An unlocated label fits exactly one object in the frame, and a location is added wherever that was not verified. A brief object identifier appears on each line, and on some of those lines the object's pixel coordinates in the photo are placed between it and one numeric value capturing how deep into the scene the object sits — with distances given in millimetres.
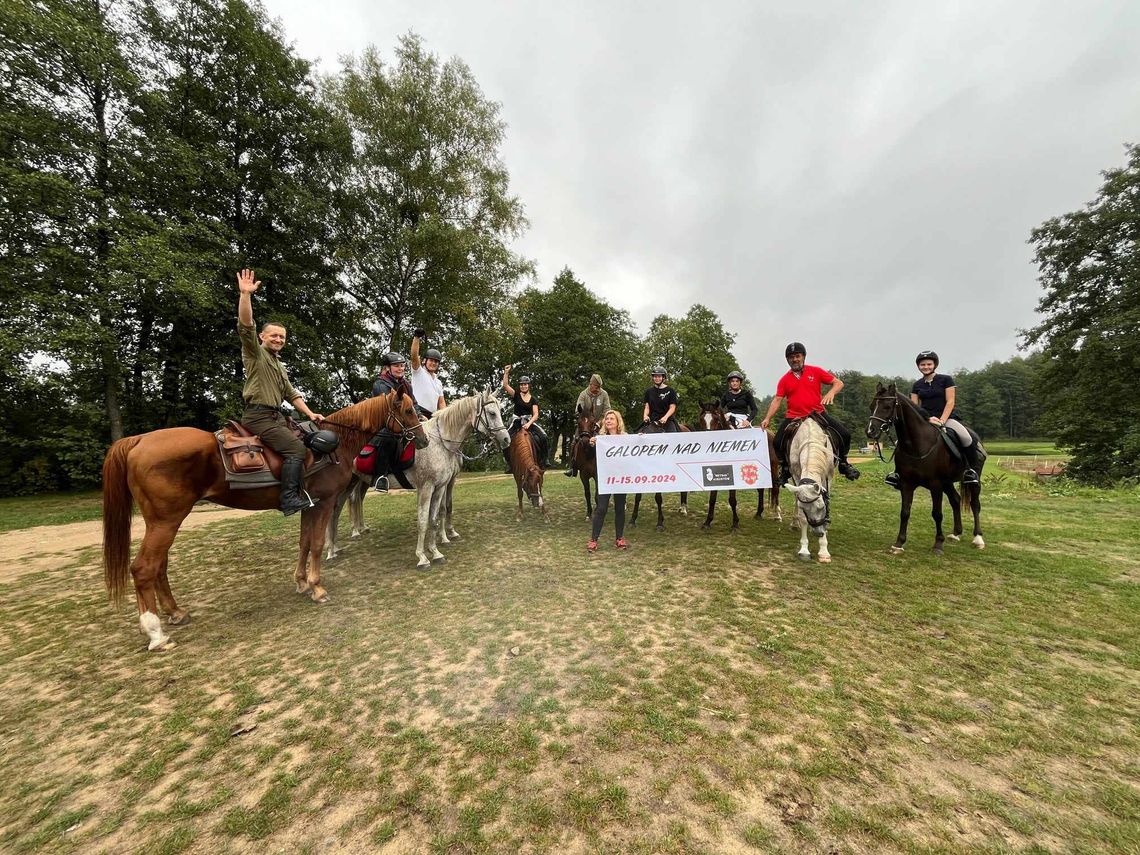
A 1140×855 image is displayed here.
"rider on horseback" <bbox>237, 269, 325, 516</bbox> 4652
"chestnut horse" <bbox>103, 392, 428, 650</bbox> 4191
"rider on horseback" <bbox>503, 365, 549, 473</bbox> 9266
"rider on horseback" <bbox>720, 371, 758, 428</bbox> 9109
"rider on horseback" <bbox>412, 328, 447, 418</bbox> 7820
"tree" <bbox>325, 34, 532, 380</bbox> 19047
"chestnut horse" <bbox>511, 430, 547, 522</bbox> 8680
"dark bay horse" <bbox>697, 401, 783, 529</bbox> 8699
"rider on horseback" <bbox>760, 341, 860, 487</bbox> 6703
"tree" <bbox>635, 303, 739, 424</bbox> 36375
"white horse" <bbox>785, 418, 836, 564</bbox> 5859
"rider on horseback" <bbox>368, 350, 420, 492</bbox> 6070
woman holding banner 6668
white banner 7078
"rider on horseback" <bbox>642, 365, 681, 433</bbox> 8102
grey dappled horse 6500
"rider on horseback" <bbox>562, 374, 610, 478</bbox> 8508
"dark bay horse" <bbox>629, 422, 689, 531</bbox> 8039
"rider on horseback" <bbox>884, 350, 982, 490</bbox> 6551
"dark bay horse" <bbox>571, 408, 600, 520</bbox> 8305
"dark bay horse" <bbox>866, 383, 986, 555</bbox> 6199
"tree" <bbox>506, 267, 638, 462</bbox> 31531
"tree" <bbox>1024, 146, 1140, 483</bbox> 16156
